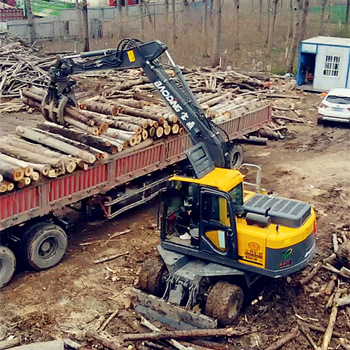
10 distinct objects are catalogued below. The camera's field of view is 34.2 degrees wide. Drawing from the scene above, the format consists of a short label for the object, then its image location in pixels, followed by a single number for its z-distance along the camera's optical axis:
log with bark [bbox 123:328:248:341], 10.08
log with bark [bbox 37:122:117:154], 13.99
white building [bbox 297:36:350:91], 30.33
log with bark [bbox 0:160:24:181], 11.59
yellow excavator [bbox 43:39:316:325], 10.45
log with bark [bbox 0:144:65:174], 12.56
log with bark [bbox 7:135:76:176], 12.64
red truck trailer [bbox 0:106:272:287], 12.05
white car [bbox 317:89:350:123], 24.16
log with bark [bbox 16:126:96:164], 13.26
